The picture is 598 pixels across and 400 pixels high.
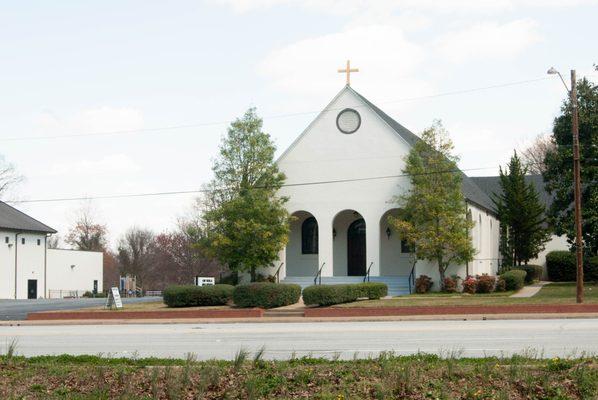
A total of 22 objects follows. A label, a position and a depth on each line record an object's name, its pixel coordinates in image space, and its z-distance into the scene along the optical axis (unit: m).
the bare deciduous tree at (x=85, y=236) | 104.12
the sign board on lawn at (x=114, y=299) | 36.16
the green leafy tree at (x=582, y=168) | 39.44
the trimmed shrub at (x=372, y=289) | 35.31
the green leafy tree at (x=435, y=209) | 38.53
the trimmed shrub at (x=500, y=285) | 39.06
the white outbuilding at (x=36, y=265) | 65.44
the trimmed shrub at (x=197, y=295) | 35.72
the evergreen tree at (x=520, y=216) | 50.98
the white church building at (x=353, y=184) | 41.38
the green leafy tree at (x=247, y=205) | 39.31
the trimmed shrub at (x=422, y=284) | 39.34
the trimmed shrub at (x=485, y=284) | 38.53
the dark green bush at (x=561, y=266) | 54.34
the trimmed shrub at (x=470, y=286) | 38.53
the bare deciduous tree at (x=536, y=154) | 85.38
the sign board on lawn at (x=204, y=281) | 40.72
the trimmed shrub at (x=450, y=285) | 38.84
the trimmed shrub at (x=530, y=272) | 48.44
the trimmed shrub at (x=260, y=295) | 33.91
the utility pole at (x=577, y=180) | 31.38
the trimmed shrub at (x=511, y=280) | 39.38
